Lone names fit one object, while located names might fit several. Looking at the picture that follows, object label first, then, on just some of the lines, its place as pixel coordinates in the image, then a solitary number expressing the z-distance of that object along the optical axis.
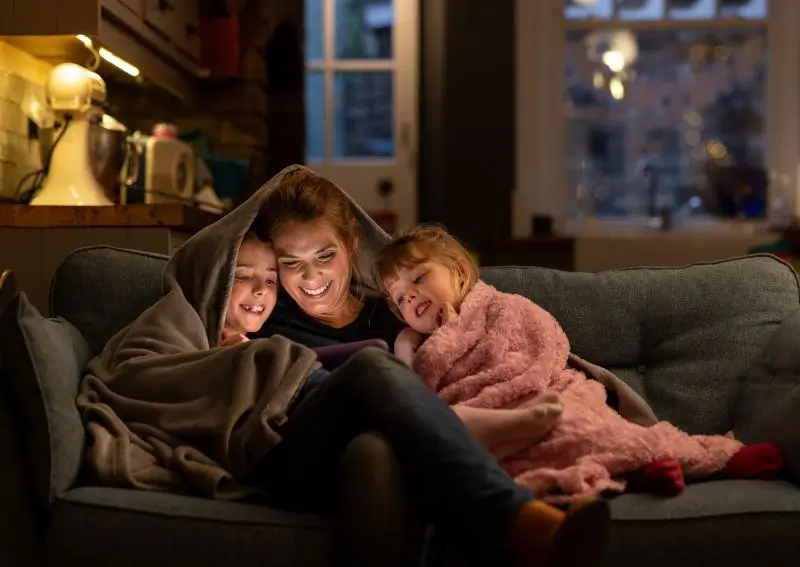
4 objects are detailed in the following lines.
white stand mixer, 3.08
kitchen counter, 2.87
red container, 4.44
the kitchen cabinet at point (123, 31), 2.91
